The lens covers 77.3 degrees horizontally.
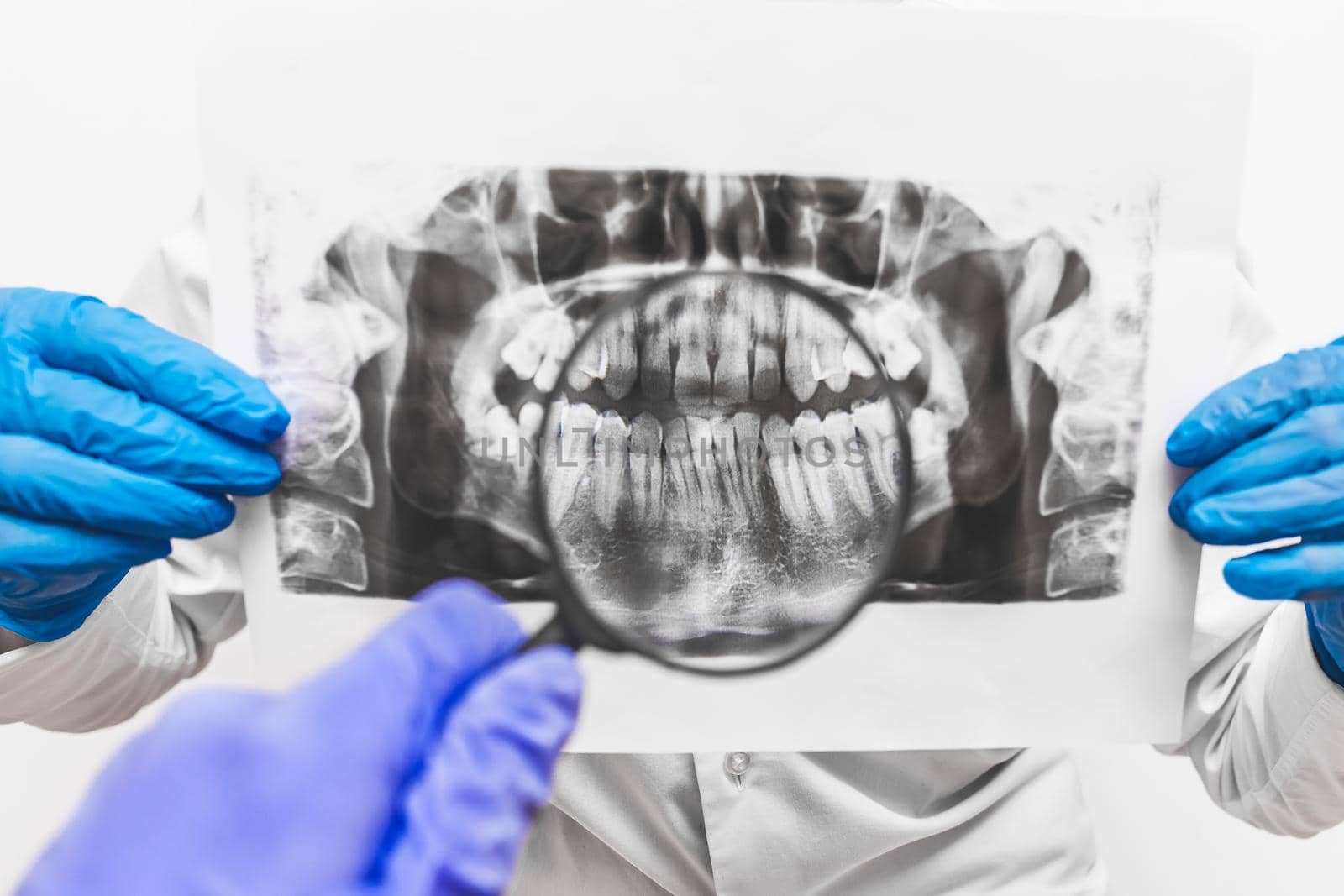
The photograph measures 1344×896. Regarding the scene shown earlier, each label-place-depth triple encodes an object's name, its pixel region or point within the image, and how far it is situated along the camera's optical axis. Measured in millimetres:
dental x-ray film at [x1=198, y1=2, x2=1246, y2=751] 465
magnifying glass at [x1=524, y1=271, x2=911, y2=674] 484
